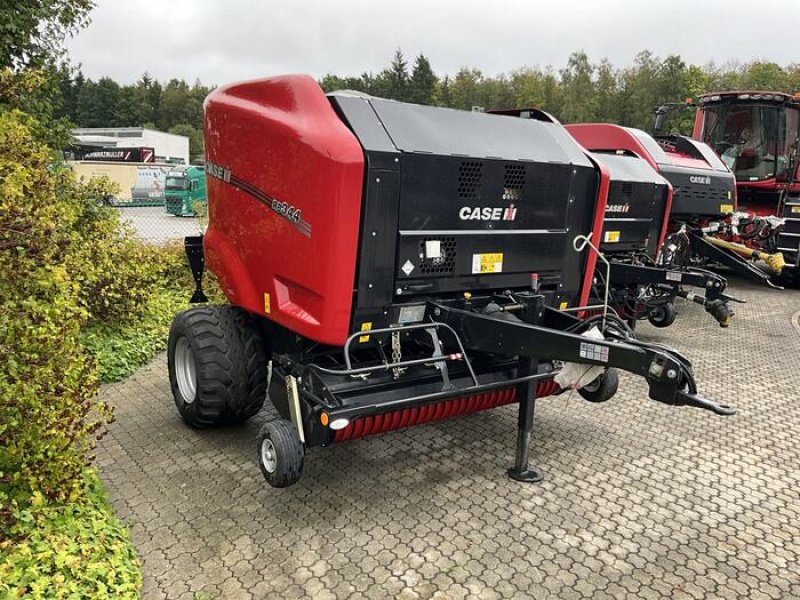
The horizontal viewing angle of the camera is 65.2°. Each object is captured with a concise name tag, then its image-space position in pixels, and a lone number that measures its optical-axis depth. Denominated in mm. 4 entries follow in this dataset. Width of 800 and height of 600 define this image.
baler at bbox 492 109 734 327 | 5398
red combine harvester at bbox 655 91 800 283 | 9633
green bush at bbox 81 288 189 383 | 5016
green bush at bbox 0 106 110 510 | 2318
